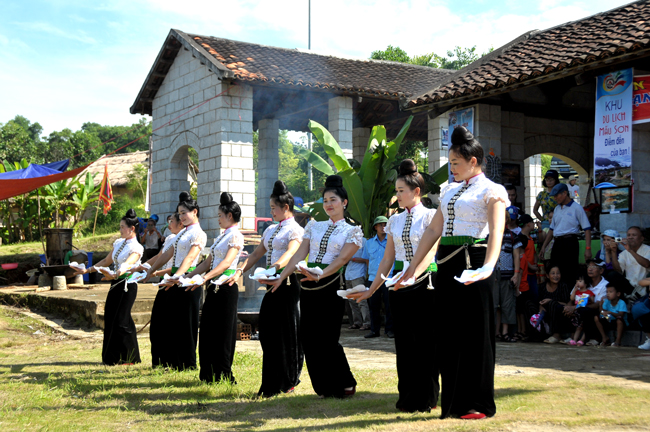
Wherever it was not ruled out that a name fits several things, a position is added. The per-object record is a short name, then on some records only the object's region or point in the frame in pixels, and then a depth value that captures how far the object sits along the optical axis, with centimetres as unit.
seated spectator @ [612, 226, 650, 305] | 854
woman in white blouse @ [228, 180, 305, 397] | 572
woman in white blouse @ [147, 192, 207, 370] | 706
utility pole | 3622
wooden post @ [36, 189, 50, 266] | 1639
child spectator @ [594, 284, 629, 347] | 850
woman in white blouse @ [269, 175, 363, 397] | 548
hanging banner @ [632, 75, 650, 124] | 990
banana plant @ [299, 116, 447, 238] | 1202
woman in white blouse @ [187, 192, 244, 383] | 630
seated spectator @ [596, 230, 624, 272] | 914
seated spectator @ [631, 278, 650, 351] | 820
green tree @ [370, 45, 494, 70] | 3475
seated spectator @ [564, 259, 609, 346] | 878
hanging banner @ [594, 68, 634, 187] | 1011
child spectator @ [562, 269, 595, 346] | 884
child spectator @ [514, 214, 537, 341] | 961
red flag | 2302
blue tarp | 1536
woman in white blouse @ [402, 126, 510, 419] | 426
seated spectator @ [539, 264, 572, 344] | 922
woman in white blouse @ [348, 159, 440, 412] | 472
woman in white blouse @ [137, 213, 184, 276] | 732
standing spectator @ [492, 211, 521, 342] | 956
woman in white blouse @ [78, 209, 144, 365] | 791
